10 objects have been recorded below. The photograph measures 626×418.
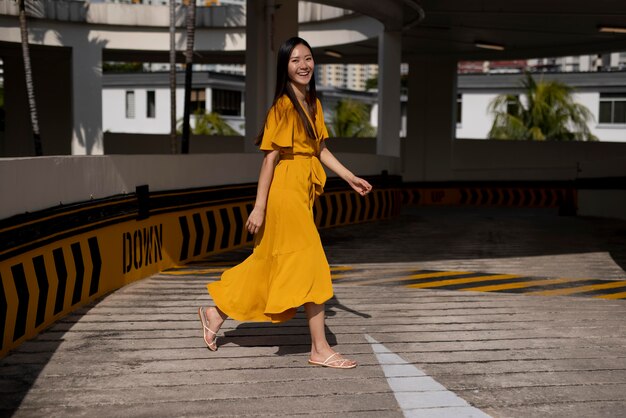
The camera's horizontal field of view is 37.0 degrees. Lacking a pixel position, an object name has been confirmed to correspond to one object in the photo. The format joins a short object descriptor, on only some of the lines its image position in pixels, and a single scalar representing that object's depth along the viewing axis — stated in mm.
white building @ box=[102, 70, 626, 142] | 54438
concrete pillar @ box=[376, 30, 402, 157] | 20500
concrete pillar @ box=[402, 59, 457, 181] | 29859
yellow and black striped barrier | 6359
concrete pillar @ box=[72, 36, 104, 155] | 29812
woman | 5852
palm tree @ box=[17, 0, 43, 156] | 28781
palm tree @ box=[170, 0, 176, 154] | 30125
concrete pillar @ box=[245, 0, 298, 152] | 16547
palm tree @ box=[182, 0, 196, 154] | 30047
